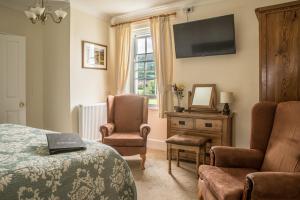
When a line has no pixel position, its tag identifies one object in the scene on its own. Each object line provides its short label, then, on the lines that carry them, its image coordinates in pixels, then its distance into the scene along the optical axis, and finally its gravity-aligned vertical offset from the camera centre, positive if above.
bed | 1.12 -0.43
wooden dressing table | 3.16 -0.40
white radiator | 3.98 -0.41
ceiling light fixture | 2.33 +0.90
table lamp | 3.28 -0.03
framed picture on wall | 4.13 +0.81
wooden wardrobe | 1.97 +0.41
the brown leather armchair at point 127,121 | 3.21 -0.40
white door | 3.56 +0.30
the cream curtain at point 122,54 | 4.46 +0.87
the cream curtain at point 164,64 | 3.99 +0.60
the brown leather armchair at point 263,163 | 1.36 -0.52
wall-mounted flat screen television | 3.31 +0.94
